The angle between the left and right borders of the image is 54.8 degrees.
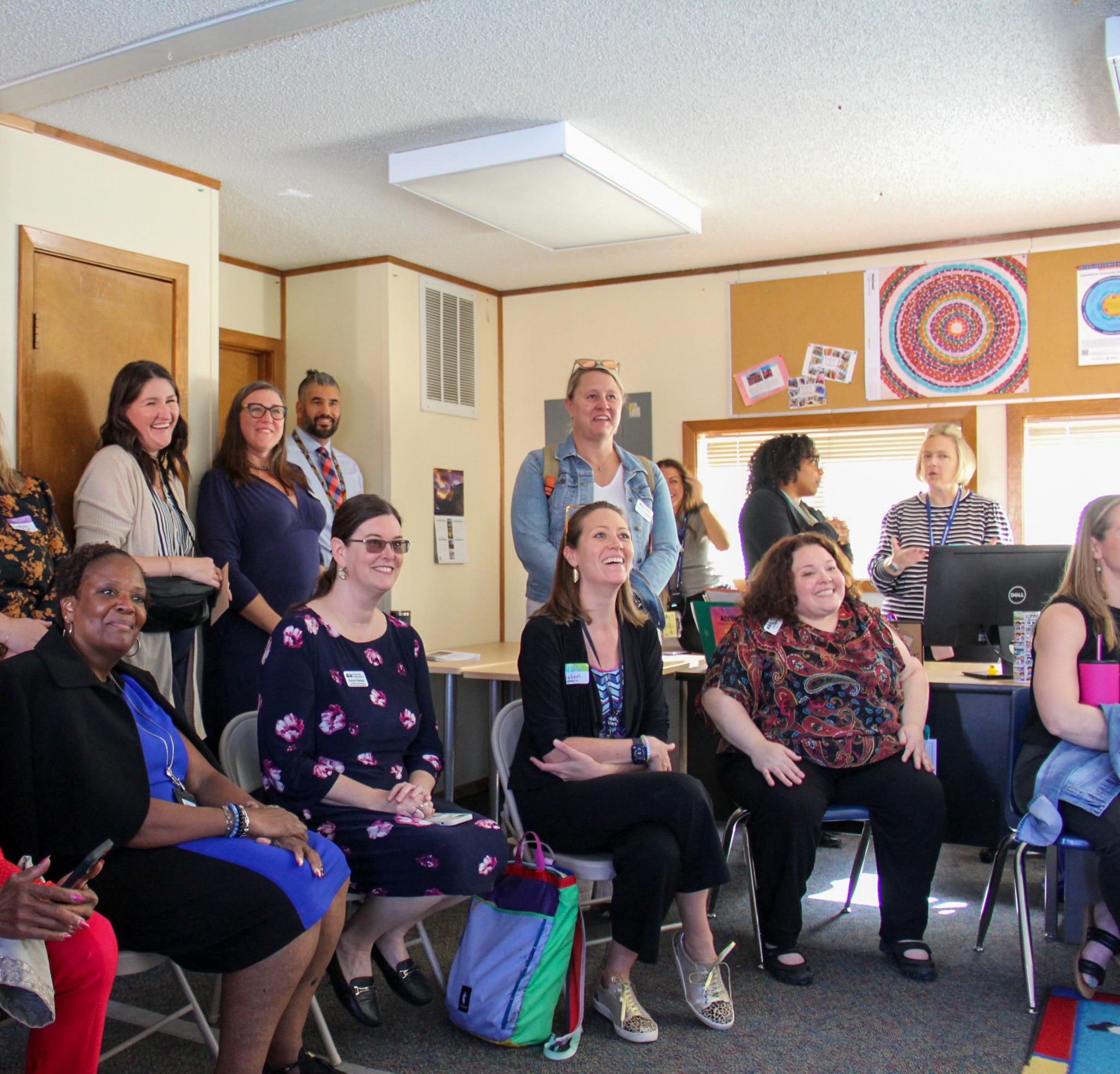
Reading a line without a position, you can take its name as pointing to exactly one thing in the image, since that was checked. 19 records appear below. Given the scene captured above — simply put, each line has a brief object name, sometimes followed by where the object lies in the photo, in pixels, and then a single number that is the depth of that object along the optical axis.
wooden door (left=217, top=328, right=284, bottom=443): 5.50
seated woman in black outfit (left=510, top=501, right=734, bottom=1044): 2.56
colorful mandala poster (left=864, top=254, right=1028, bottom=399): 5.19
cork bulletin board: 5.08
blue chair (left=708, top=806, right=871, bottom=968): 2.95
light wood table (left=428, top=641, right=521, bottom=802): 4.00
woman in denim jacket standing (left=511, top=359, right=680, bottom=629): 3.51
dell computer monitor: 3.48
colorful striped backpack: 2.44
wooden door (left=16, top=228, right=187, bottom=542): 3.72
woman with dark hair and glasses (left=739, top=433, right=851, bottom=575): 4.17
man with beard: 4.99
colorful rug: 2.36
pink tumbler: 2.79
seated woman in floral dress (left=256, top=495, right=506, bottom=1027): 2.46
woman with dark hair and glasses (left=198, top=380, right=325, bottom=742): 3.81
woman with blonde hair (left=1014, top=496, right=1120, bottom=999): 2.69
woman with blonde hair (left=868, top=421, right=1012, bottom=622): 4.61
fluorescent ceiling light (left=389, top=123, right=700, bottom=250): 3.87
